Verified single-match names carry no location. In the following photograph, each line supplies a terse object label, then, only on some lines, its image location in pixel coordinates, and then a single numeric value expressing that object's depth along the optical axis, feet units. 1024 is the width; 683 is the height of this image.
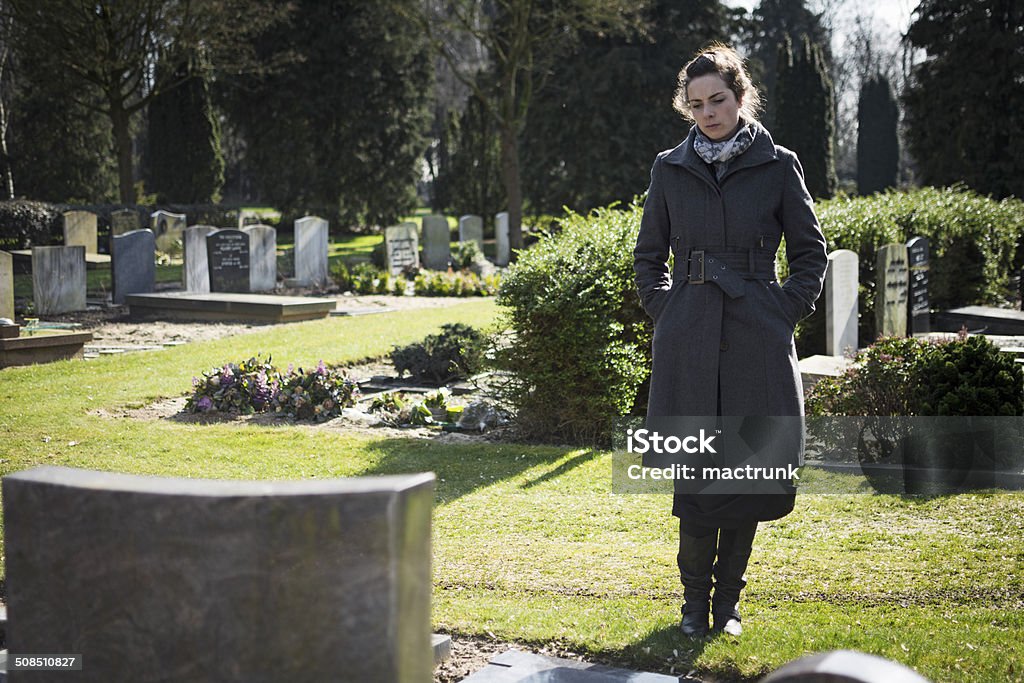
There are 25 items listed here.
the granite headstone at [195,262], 52.42
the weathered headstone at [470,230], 79.25
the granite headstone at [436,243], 69.51
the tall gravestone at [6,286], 35.73
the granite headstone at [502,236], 83.82
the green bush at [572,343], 23.32
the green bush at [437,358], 31.50
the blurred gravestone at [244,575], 5.94
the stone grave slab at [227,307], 45.70
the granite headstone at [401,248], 65.21
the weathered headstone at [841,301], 31.96
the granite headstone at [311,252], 61.05
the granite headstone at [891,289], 34.55
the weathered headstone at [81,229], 66.85
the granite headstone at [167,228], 77.20
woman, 11.76
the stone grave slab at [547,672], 10.85
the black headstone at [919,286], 36.78
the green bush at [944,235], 38.96
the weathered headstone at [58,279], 46.42
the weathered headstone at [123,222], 71.56
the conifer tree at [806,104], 123.24
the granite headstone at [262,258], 55.57
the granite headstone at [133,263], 50.93
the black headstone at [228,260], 53.72
